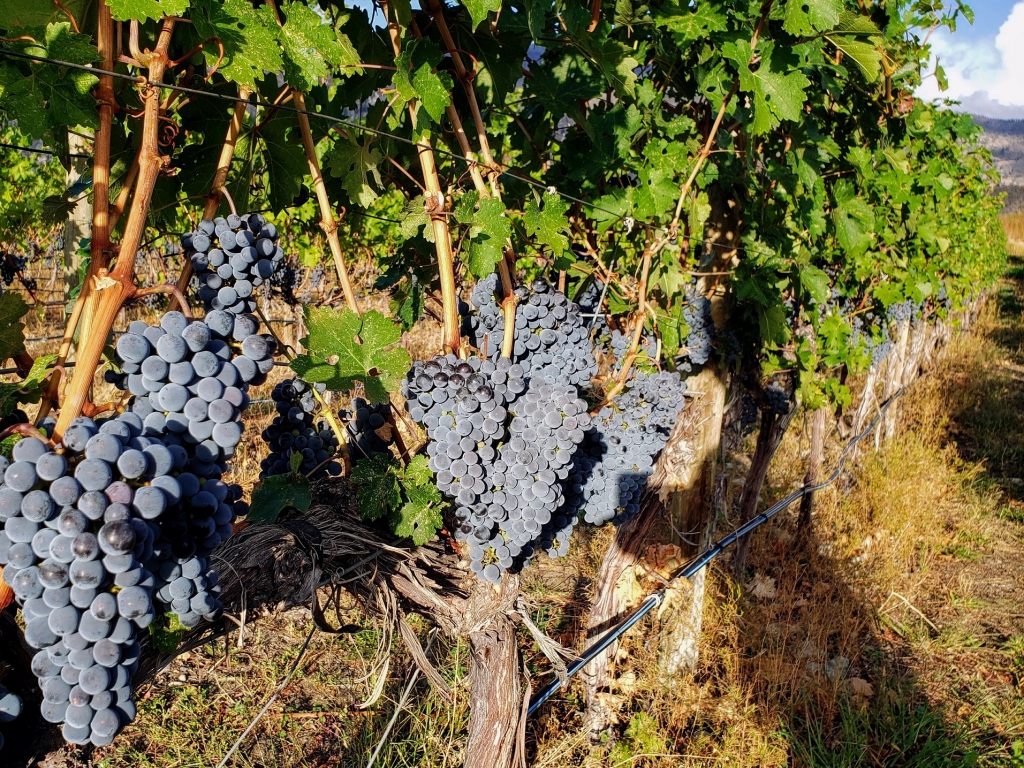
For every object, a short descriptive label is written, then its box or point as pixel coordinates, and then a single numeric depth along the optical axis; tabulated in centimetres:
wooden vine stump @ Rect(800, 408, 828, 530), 473
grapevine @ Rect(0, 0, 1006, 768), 91
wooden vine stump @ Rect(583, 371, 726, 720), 299
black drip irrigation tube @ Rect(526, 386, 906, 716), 232
